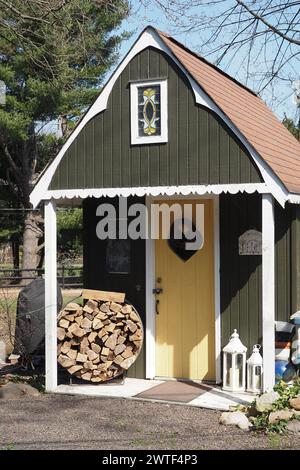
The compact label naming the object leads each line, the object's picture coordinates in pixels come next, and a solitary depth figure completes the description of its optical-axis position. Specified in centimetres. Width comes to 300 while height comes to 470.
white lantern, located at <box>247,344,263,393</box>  858
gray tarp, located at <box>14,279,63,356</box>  1070
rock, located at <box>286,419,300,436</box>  694
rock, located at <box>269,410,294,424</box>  705
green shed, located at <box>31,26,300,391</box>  833
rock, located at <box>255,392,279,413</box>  727
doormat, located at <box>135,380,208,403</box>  848
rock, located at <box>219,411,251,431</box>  716
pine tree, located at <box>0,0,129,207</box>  1012
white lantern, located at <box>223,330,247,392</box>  874
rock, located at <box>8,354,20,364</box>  1107
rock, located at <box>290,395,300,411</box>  729
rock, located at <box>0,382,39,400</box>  870
